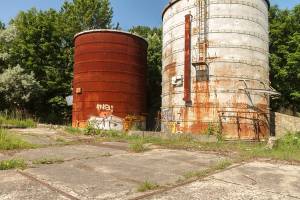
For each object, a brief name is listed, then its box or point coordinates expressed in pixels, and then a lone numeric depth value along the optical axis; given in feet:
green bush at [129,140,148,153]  35.19
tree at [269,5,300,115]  86.22
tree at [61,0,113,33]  128.67
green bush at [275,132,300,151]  40.86
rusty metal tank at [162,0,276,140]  58.95
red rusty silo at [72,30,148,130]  72.38
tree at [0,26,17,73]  101.82
